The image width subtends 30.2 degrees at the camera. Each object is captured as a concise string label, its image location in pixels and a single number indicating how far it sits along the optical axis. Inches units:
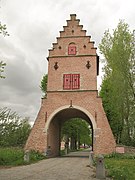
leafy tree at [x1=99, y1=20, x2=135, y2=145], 898.7
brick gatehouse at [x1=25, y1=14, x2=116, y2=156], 883.4
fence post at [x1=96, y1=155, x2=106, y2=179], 428.5
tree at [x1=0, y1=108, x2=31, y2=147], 793.6
